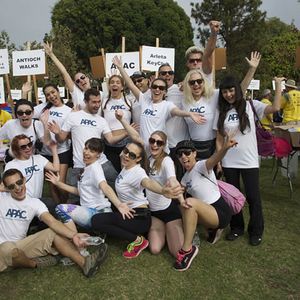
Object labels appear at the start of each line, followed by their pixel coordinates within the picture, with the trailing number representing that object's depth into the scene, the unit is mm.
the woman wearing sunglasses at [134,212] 4453
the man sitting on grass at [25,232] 4105
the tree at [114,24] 35562
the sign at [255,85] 16403
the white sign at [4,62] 7266
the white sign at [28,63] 7219
